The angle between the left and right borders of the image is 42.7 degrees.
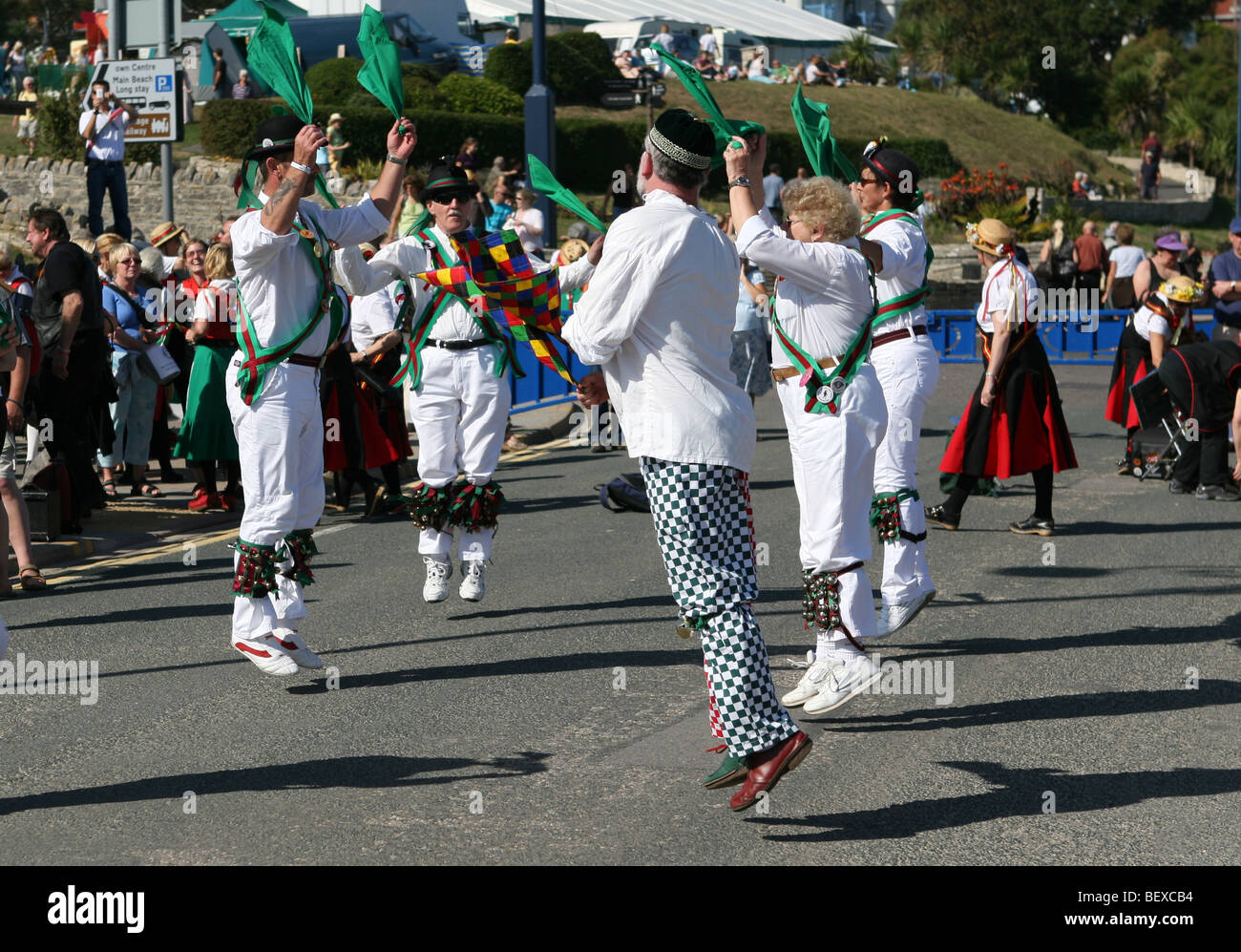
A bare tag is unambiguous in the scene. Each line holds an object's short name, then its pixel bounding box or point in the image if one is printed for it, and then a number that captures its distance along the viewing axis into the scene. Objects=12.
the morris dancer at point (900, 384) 7.09
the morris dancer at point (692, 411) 4.93
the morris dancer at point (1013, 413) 10.09
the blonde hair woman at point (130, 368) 12.17
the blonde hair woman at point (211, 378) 11.53
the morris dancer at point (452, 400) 8.08
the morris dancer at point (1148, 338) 12.74
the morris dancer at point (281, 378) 6.71
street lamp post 20.94
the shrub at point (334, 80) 32.75
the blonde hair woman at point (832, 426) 6.13
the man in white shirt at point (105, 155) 20.33
